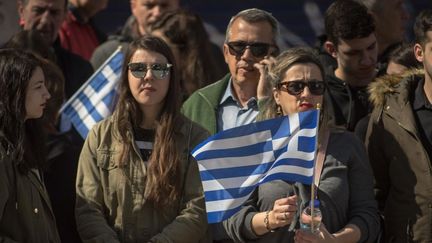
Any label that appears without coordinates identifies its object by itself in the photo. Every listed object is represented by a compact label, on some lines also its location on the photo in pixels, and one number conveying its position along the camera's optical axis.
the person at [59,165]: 14.38
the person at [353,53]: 15.73
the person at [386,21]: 18.72
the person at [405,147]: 13.52
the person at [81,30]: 20.47
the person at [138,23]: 18.87
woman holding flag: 12.88
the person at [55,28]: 18.00
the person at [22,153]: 12.72
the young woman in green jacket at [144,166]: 13.52
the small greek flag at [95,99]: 16.72
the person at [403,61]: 15.98
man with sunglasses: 14.99
